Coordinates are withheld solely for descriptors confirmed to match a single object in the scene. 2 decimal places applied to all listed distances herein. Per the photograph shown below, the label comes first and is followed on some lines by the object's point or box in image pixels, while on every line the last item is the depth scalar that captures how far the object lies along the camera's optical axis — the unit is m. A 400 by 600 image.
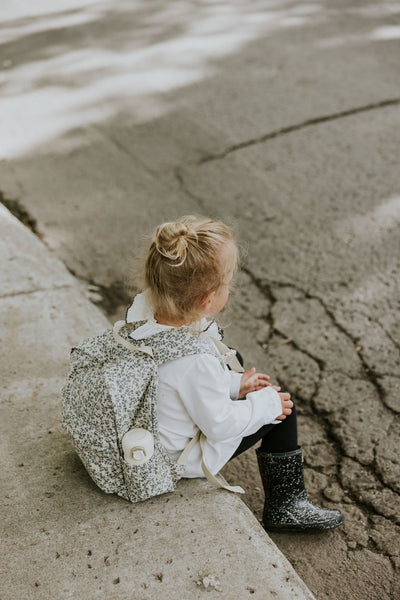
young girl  1.62
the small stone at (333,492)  2.13
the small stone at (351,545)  1.96
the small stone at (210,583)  1.54
